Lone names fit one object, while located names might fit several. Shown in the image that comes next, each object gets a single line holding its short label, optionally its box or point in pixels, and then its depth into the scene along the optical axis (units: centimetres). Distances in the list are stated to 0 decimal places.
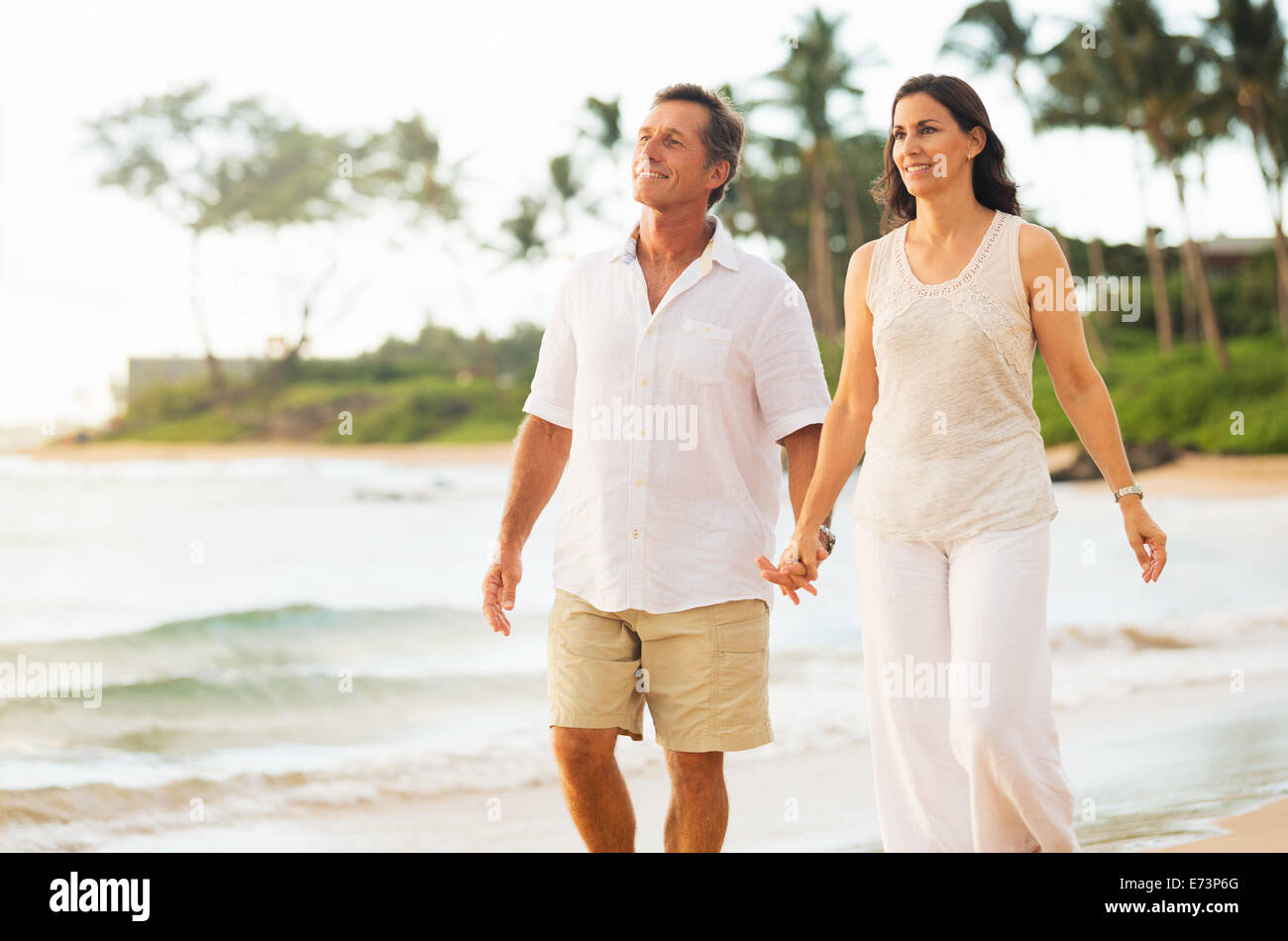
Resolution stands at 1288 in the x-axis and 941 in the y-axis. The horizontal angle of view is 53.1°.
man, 301
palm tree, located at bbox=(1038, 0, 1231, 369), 2862
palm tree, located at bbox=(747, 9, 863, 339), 3506
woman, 263
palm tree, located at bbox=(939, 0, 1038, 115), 3216
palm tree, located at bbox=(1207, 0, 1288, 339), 2784
